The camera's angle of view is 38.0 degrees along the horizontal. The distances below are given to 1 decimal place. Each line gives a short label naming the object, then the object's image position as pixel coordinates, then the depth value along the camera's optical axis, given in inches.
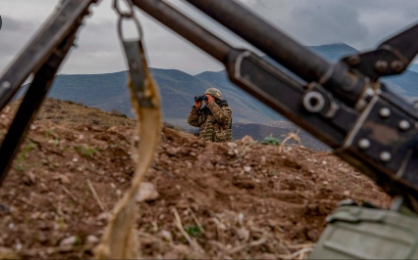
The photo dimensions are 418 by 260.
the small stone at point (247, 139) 230.9
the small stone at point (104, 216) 153.4
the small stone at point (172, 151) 197.3
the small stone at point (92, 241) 140.6
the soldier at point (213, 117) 486.9
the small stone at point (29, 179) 159.2
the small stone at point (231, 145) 217.5
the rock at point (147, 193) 164.1
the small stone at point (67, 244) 137.6
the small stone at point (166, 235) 149.6
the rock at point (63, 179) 163.5
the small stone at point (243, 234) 156.7
